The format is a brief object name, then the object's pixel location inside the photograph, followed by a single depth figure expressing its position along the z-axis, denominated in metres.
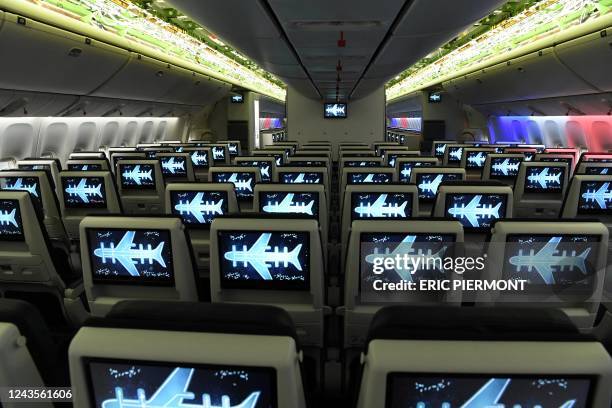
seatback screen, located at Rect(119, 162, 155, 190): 8.26
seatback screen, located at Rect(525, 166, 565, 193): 7.62
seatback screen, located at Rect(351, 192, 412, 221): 5.02
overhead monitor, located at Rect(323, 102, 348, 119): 20.98
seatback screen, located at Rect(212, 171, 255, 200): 7.23
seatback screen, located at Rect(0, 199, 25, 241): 4.33
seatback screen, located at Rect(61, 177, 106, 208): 6.61
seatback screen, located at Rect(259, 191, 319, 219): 5.14
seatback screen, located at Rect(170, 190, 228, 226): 5.21
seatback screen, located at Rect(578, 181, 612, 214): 5.65
